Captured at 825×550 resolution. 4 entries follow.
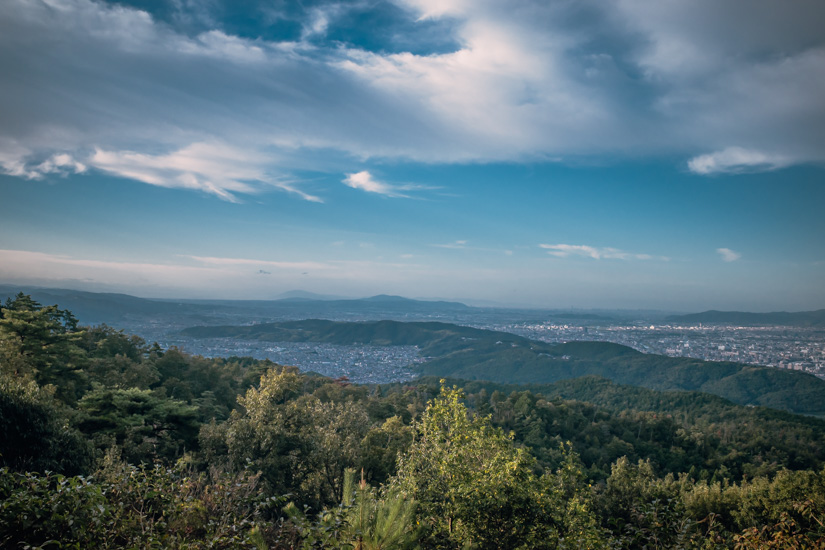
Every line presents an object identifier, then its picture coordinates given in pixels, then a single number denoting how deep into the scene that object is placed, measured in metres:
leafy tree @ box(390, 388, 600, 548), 8.80
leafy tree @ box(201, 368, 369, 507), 17.45
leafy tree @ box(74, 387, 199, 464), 18.22
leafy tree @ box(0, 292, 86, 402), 22.64
